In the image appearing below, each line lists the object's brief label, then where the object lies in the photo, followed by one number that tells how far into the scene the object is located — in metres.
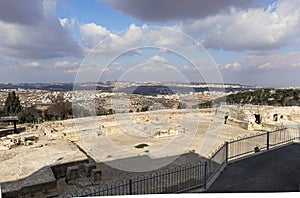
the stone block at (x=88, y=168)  8.85
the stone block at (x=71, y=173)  8.48
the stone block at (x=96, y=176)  8.27
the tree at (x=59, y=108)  25.88
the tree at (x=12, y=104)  26.33
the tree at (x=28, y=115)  23.98
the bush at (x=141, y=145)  14.11
